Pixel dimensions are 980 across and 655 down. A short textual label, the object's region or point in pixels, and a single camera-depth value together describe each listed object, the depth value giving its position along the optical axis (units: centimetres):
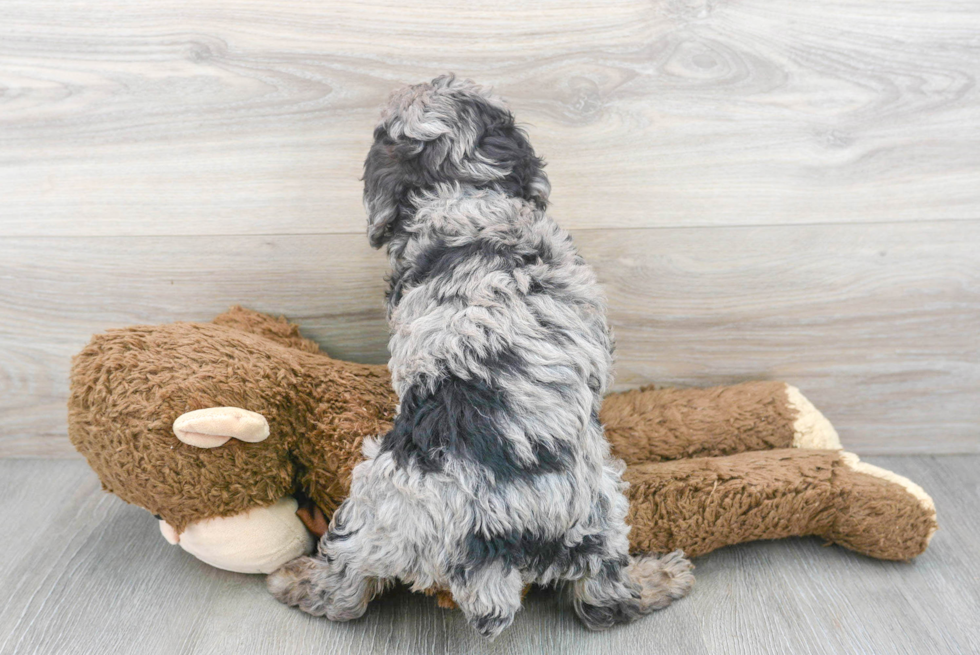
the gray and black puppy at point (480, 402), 85
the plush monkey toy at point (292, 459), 91
